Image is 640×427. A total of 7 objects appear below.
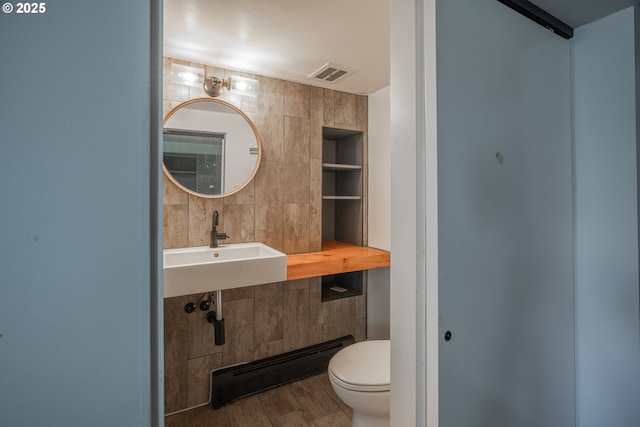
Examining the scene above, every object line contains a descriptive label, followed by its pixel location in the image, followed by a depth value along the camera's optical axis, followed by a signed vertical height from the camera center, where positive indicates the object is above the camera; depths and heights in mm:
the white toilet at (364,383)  1308 -777
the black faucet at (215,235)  1891 -141
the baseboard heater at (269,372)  1866 -1093
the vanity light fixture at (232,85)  1853 +842
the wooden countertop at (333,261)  1855 -330
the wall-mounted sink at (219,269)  1476 -301
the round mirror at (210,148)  1850 +442
